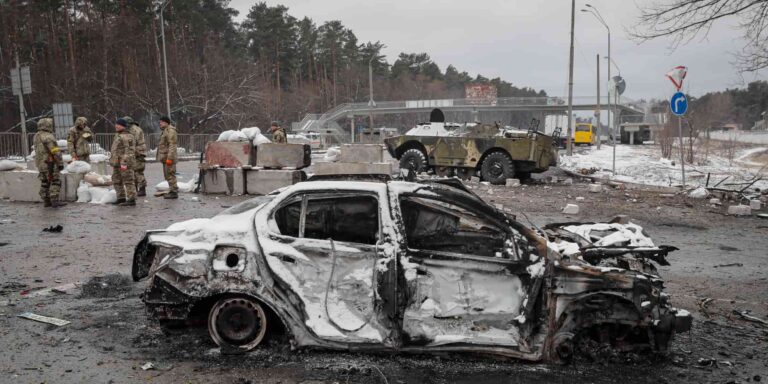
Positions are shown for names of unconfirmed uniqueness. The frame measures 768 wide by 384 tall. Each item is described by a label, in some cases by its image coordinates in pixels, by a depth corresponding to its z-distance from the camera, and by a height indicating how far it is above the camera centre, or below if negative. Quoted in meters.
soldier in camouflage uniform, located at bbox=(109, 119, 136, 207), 10.92 -0.34
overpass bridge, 57.97 +3.58
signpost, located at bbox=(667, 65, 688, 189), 12.97 +0.93
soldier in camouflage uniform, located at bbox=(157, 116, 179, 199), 12.10 -0.12
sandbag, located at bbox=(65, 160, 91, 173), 12.18 -0.42
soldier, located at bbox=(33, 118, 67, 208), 10.56 -0.29
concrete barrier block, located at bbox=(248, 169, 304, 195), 13.15 -0.81
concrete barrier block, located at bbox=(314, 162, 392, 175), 13.99 -0.62
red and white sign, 13.13 +1.39
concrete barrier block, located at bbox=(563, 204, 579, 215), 10.90 -1.34
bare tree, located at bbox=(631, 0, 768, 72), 9.69 +2.12
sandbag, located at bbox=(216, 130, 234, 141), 13.64 +0.20
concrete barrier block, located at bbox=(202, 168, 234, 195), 13.42 -0.82
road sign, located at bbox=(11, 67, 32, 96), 17.72 +2.09
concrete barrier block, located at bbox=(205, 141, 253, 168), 13.27 -0.22
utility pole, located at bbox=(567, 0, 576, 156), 26.28 +2.99
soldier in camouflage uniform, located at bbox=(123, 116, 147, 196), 11.59 -0.08
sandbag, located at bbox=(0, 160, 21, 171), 12.88 -0.38
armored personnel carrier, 16.12 -0.28
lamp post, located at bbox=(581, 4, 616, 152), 25.80 +5.22
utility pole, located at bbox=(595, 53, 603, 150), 30.31 +1.46
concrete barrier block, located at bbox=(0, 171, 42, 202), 12.32 -0.80
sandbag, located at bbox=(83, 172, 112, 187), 13.27 -0.77
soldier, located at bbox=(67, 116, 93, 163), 13.54 +0.18
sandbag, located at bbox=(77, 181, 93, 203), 12.05 -1.01
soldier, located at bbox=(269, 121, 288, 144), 16.30 +0.28
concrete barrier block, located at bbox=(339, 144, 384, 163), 15.17 -0.28
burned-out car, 3.77 -0.93
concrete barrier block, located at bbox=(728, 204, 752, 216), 10.86 -1.40
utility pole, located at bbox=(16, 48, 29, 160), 17.78 +1.44
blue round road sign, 12.95 +0.77
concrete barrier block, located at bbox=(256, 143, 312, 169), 13.18 -0.27
